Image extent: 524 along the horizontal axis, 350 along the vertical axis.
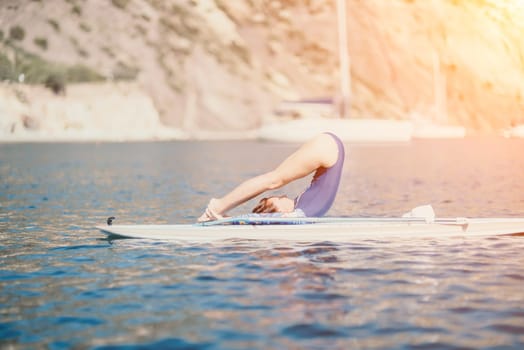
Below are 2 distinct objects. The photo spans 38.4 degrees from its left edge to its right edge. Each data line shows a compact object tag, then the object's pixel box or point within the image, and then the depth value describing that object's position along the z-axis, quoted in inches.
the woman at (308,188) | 409.4
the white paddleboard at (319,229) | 447.8
